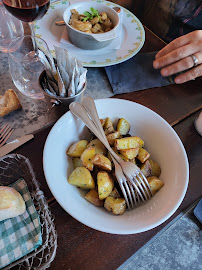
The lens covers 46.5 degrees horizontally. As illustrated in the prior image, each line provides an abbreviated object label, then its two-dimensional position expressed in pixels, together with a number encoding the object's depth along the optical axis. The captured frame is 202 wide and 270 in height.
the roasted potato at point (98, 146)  0.62
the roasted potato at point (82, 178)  0.54
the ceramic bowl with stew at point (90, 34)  0.89
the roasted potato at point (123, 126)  0.68
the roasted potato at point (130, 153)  0.60
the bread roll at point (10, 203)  0.50
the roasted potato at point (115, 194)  0.56
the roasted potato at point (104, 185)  0.53
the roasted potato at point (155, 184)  0.58
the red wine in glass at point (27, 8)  0.68
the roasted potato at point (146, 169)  0.61
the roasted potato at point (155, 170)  0.63
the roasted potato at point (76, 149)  0.61
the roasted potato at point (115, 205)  0.53
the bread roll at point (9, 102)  0.75
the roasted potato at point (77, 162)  0.60
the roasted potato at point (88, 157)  0.57
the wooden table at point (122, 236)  0.53
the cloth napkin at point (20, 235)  0.47
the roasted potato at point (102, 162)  0.56
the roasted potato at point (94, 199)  0.55
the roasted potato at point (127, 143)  0.60
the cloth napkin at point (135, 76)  0.88
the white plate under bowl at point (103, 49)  0.92
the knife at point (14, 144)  0.65
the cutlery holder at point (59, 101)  0.68
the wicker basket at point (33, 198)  0.47
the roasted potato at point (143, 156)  0.62
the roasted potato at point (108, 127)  0.67
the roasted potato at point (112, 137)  0.64
